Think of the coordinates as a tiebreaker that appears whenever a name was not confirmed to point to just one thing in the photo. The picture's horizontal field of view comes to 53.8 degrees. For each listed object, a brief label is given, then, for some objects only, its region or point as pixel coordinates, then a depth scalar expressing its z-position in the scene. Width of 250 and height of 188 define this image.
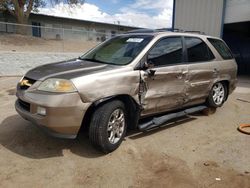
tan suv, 3.33
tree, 20.47
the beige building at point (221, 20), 11.58
